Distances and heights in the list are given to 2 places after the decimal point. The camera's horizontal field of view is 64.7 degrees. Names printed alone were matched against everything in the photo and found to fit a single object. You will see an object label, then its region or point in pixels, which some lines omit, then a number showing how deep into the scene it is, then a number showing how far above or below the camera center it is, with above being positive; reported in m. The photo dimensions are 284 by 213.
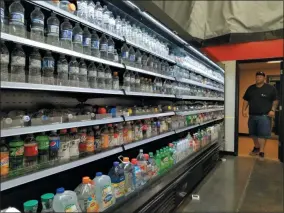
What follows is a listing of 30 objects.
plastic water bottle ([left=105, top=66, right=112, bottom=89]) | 2.36 +0.25
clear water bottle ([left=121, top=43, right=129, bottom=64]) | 2.51 +0.53
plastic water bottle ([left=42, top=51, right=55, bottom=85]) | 1.74 +0.26
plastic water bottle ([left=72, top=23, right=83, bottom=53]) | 1.89 +0.51
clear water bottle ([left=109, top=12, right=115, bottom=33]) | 2.25 +0.78
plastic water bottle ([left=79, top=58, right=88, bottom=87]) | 2.02 +0.24
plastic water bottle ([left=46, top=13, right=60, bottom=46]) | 1.67 +0.51
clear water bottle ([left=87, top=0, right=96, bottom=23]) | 2.03 +0.82
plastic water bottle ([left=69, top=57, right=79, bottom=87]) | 1.95 +0.26
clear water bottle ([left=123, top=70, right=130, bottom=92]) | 2.64 +0.25
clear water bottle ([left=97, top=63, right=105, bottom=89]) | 2.28 +0.25
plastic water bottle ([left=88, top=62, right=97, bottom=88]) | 2.15 +0.25
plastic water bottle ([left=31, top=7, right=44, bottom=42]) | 1.56 +0.53
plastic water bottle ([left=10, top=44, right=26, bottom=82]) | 1.48 +0.25
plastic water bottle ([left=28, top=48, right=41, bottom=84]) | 1.61 +0.24
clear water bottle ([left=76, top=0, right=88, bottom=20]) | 1.94 +0.82
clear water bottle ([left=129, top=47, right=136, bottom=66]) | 2.58 +0.53
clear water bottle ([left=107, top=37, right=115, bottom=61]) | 2.29 +0.52
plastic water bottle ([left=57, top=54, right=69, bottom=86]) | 1.87 +0.26
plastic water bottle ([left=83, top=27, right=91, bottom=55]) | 2.00 +0.51
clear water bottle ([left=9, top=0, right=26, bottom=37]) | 1.43 +0.51
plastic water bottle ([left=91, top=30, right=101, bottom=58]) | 2.11 +0.51
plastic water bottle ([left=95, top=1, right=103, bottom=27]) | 2.12 +0.81
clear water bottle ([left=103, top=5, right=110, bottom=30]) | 2.18 +0.80
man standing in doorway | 4.74 -0.20
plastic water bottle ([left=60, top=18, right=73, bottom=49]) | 1.77 +0.51
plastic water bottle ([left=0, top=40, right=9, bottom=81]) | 1.39 +0.24
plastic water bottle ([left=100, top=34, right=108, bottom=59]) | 2.23 +0.53
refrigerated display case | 1.52 +0.00
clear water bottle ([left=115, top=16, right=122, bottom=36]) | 2.35 +0.81
